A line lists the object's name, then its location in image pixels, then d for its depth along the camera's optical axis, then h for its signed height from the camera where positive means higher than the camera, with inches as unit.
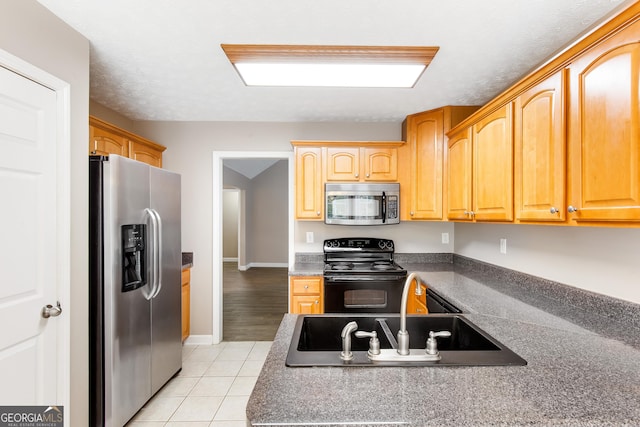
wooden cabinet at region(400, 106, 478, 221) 115.2 +19.9
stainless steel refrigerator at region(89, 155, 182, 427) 74.6 -18.0
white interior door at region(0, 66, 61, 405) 54.4 -5.1
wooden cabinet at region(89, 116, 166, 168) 90.7 +24.0
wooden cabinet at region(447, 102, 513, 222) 74.0 +12.1
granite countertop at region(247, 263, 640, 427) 31.0 -20.0
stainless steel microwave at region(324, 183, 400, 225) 122.8 +4.1
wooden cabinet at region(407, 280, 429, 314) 101.7 -30.3
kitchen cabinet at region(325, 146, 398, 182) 125.2 +20.2
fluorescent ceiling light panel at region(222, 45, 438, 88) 73.6 +36.7
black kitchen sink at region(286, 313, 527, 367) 55.3 -21.7
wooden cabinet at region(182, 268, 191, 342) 128.6 -36.6
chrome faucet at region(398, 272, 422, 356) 43.3 -16.8
